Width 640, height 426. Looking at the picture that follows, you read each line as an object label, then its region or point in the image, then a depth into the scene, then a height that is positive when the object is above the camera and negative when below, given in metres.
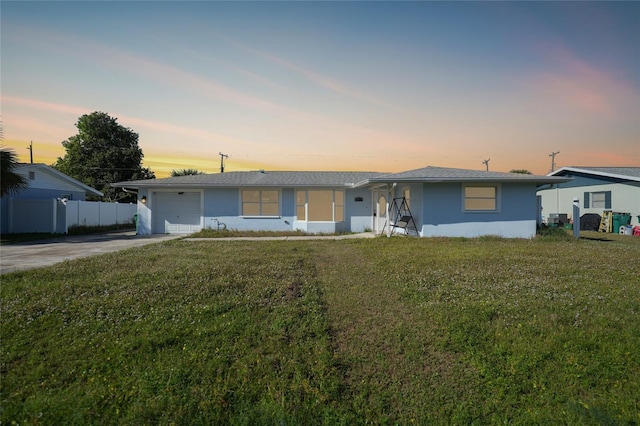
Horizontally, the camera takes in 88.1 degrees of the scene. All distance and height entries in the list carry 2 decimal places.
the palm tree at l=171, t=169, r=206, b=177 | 29.09 +3.53
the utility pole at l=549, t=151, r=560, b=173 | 42.04 +7.20
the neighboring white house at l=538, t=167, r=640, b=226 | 17.91 +1.31
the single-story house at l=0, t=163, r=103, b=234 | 16.98 +1.09
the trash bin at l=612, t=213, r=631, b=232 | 17.85 -0.37
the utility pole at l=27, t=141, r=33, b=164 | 35.78 +6.95
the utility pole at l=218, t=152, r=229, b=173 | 38.51 +6.21
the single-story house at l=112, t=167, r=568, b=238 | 15.91 +0.45
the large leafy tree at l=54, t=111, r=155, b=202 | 31.23 +5.27
